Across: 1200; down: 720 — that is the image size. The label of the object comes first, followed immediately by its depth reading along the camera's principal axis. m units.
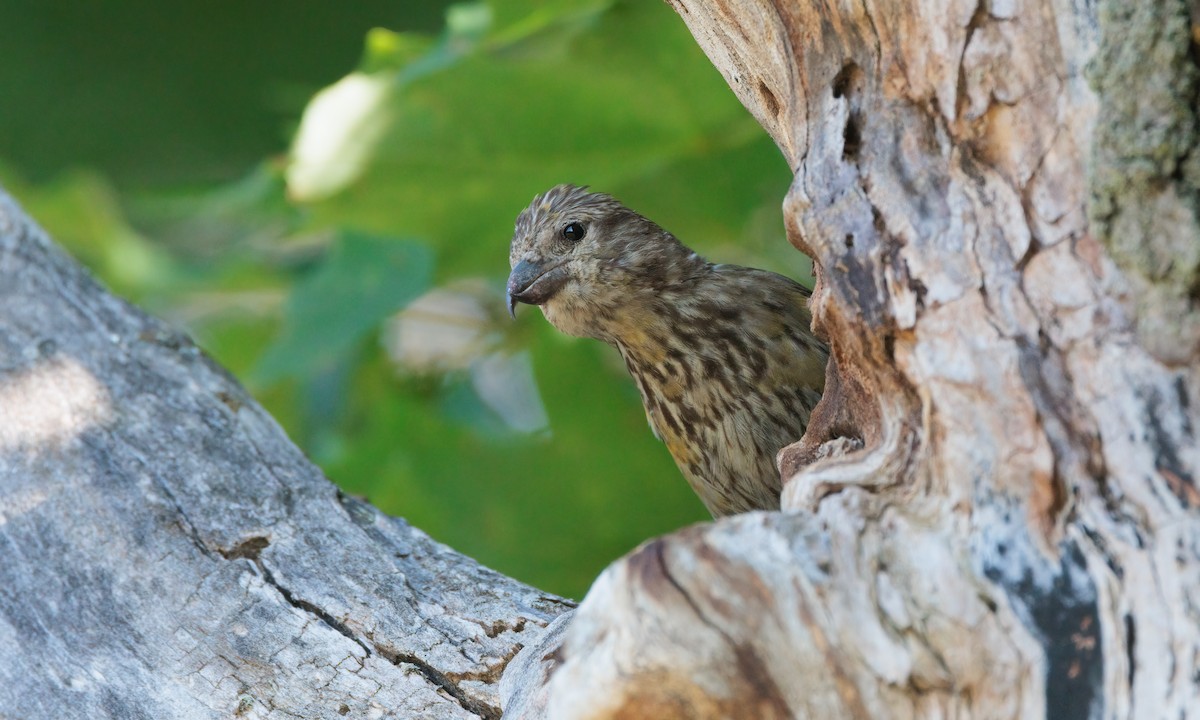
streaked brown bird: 5.64
